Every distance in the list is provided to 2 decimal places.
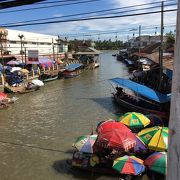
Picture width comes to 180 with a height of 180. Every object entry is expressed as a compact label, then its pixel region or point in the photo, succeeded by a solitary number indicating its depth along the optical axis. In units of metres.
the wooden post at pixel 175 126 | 1.39
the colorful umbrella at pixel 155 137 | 9.46
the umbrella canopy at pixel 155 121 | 13.18
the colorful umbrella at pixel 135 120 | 12.34
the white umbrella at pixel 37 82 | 26.87
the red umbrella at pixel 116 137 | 9.03
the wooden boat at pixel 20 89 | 24.95
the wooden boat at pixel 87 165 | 9.31
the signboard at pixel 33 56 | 35.44
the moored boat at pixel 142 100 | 16.70
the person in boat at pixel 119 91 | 21.14
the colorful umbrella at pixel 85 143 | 9.46
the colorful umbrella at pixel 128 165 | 8.53
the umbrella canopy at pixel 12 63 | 33.11
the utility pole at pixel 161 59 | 20.39
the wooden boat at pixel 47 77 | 32.63
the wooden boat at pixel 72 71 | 37.34
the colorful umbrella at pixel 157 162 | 8.48
